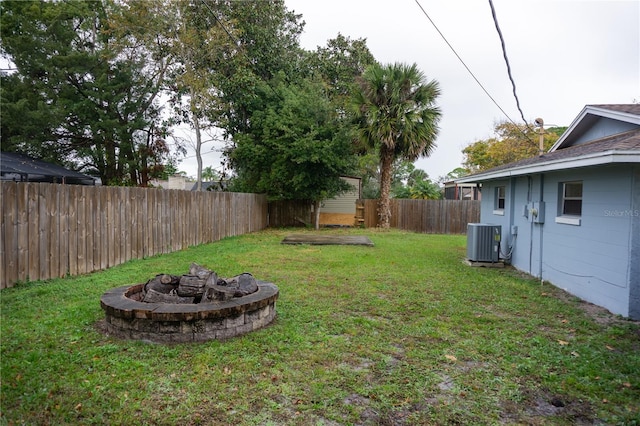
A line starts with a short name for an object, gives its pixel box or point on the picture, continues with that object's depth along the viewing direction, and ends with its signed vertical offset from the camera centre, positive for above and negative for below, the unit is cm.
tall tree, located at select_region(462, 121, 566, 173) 2315 +377
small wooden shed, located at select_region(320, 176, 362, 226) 2056 -35
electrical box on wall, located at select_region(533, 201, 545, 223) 738 -10
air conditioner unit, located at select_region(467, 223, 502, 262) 882 -87
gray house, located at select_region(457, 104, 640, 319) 486 -13
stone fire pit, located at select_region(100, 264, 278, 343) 369 -106
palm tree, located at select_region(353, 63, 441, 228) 1568 +398
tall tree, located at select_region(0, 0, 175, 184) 1564 +492
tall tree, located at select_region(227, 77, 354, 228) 1605 +241
